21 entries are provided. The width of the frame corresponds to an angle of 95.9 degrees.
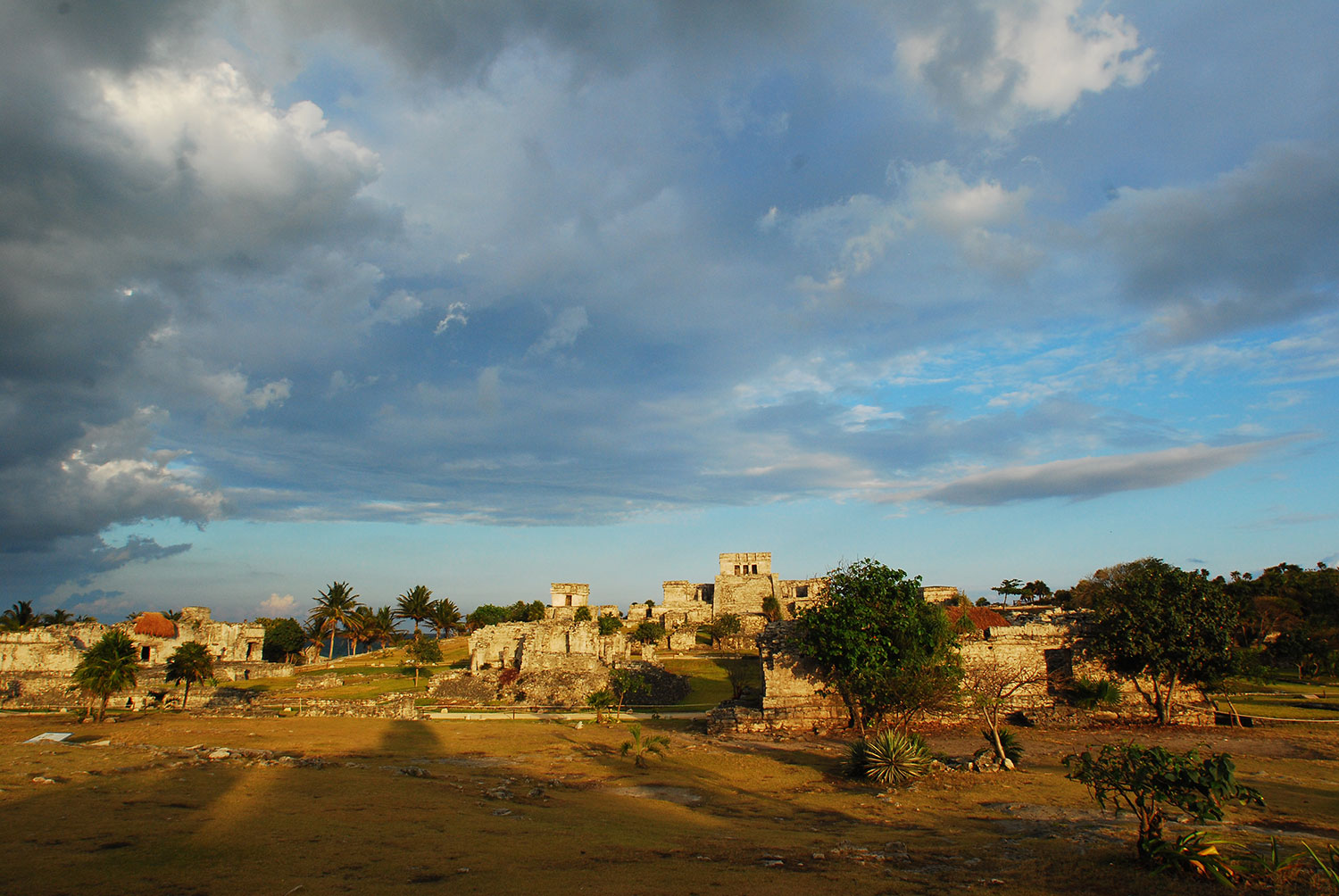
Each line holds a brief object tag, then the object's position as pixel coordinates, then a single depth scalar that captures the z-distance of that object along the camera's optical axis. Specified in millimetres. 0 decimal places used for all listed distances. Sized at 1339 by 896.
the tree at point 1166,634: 22500
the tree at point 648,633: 67500
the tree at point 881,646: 21312
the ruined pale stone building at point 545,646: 42625
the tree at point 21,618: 68681
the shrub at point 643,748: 19438
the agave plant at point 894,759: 16062
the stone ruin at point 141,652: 43938
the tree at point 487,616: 84625
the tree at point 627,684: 32625
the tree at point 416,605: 77250
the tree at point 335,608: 73562
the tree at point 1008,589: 85375
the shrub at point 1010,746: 17766
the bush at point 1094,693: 23688
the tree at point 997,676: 24062
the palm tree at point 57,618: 78438
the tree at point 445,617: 79375
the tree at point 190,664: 35344
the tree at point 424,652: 51094
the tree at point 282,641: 70750
